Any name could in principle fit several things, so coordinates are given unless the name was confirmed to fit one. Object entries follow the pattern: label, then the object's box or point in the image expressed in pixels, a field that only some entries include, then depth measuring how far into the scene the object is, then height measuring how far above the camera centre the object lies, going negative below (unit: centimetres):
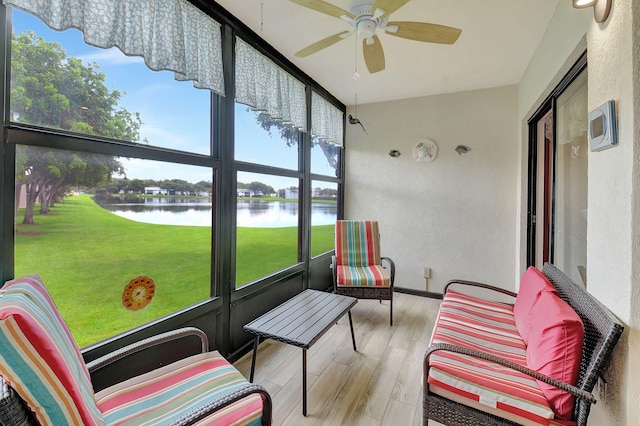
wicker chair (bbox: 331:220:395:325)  316 -50
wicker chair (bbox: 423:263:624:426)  110 -67
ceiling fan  158 +115
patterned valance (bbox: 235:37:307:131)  231 +115
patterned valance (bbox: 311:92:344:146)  345 +121
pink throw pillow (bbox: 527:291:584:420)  119 -61
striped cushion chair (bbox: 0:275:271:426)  75 -64
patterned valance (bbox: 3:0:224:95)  129 +99
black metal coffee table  176 -77
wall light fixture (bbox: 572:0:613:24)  120 +92
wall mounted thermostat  114 +38
